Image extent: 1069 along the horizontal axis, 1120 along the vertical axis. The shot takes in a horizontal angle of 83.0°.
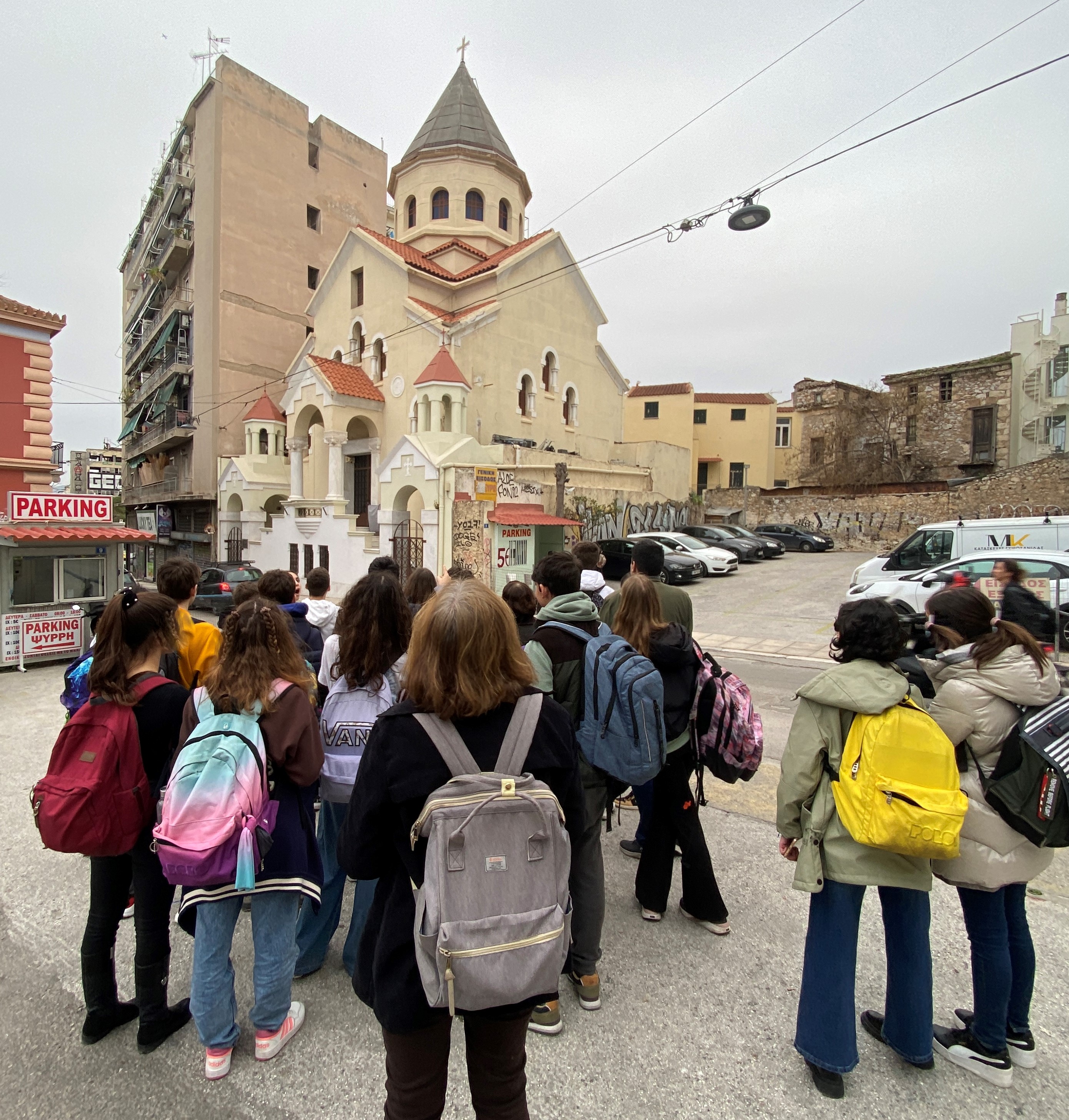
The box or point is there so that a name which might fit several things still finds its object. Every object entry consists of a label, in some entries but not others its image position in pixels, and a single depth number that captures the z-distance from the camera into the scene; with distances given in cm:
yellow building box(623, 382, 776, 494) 4019
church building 1970
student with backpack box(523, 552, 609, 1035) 273
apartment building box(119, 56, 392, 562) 2788
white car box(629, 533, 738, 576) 2128
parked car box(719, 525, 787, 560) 2586
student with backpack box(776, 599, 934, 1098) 224
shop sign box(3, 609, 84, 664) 966
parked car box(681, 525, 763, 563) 2489
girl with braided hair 237
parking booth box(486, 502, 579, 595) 1950
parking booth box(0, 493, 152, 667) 974
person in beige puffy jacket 226
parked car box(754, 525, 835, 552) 2822
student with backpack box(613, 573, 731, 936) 311
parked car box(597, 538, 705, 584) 1964
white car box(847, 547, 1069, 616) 898
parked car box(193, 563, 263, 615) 1655
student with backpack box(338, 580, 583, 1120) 154
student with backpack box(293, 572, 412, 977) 271
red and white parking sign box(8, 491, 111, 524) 1006
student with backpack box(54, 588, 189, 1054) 251
